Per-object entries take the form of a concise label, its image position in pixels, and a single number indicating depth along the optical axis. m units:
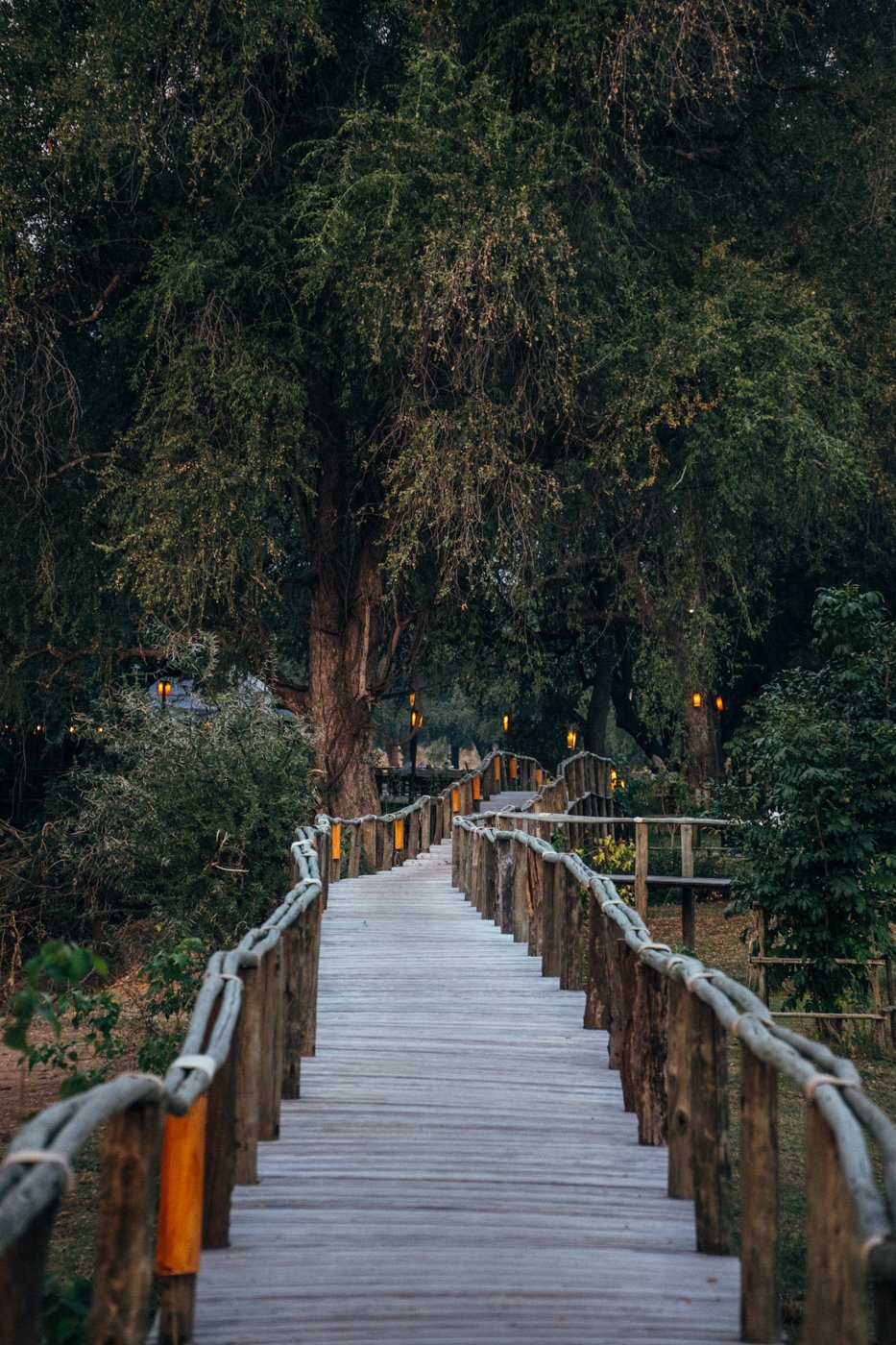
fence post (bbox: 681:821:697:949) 21.70
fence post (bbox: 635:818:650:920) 20.80
